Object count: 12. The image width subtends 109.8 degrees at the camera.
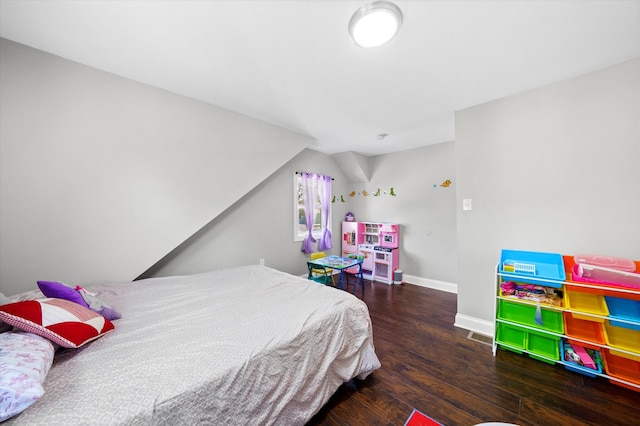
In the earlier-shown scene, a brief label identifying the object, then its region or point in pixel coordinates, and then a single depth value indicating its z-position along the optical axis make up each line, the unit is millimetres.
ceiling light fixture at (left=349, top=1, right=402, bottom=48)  1241
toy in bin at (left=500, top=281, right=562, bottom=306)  1874
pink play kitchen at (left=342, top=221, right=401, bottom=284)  4088
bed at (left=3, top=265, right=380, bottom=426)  828
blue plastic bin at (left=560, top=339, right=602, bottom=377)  1675
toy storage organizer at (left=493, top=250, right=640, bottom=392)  1611
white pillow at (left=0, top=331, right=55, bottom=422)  670
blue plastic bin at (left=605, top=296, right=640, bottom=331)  1575
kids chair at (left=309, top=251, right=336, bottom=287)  3245
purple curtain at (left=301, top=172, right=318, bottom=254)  3973
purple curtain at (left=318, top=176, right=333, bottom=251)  4277
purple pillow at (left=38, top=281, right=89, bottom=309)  1274
